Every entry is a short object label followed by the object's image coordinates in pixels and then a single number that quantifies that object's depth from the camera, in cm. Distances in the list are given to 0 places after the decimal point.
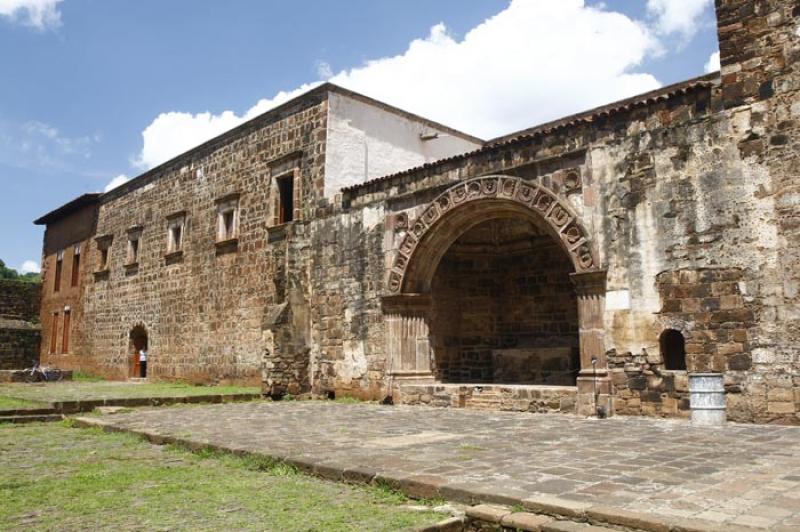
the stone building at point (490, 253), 751
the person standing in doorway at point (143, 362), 1933
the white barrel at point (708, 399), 722
